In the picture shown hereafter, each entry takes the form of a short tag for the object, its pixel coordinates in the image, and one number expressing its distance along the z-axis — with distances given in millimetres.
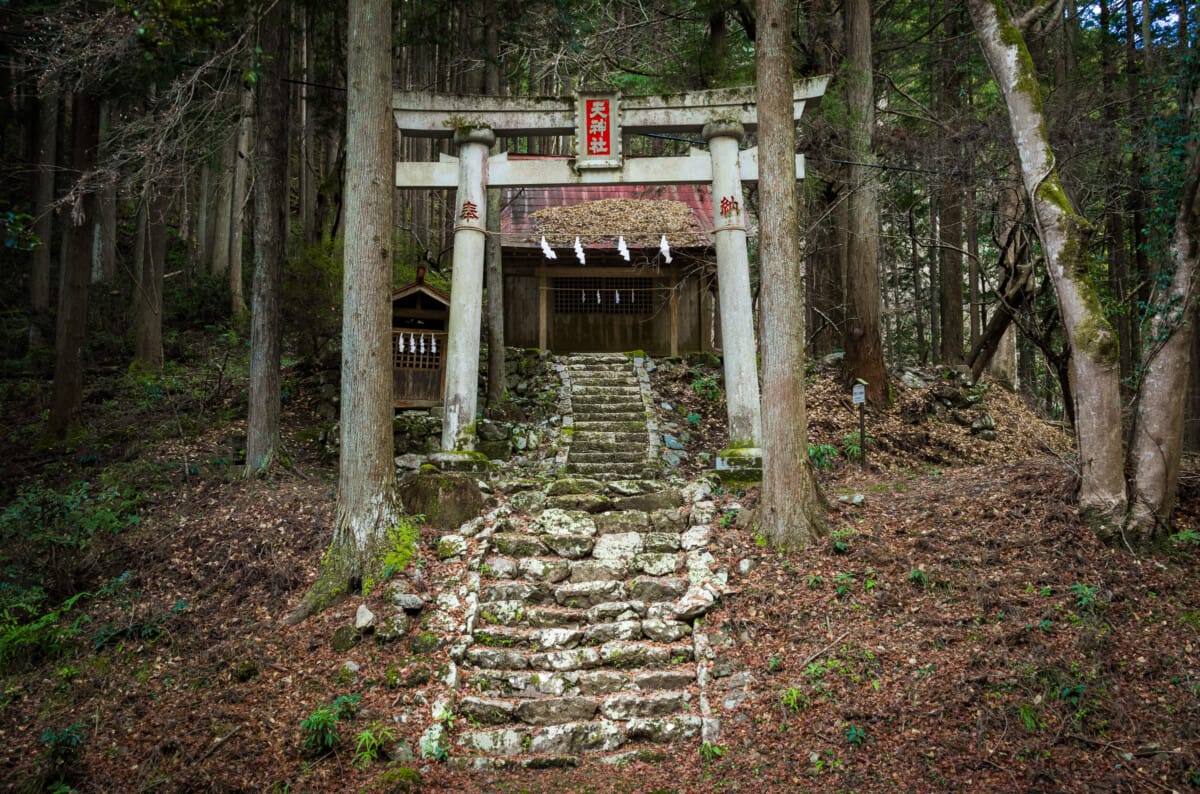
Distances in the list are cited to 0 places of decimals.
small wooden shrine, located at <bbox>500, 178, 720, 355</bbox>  17016
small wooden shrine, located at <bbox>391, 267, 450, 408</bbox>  12609
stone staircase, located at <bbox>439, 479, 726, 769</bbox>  5543
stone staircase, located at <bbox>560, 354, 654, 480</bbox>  11047
